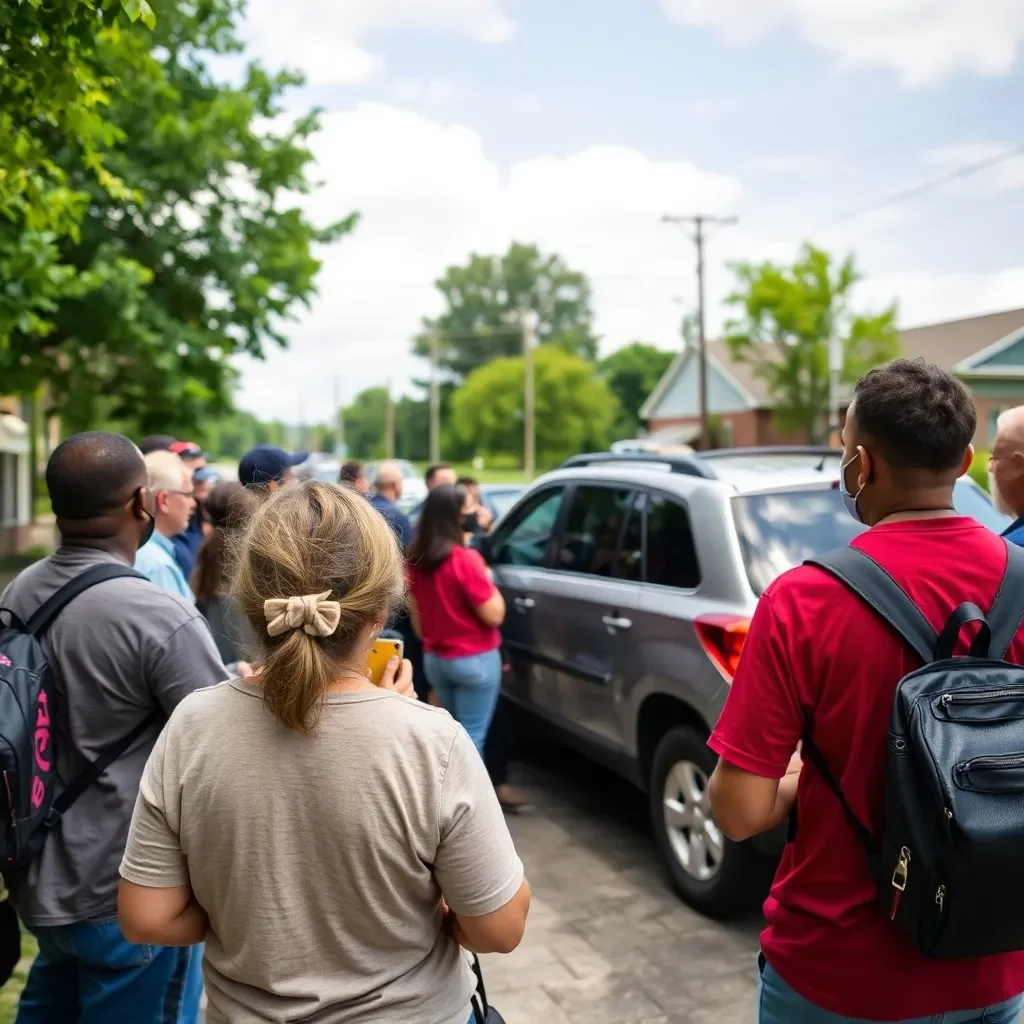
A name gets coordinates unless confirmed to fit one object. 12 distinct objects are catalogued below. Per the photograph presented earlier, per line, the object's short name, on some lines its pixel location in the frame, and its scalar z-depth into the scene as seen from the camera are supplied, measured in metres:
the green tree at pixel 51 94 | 3.16
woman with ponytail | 1.59
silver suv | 4.36
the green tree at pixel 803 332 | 39.38
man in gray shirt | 2.38
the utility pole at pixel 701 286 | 40.00
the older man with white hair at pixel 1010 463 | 3.28
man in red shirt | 1.79
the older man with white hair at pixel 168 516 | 3.61
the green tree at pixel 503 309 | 97.56
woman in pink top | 5.32
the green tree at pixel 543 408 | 88.12
